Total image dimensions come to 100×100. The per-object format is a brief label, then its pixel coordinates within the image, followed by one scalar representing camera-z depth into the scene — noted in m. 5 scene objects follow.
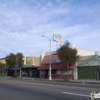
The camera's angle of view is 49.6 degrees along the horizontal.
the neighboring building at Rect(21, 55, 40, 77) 31.24
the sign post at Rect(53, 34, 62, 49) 28.31
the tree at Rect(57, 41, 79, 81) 20.96
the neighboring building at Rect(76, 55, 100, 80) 20.08
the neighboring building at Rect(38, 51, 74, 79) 23.89
